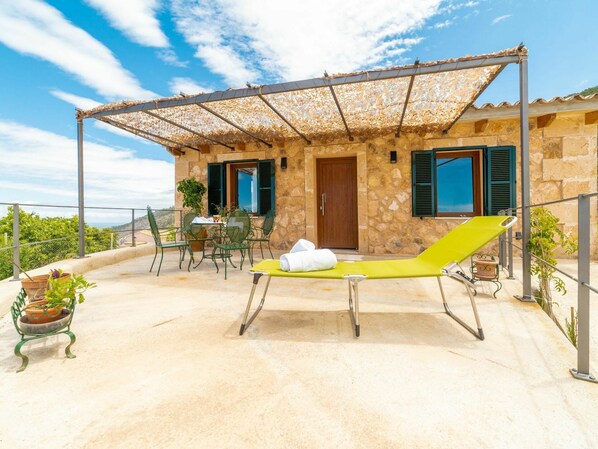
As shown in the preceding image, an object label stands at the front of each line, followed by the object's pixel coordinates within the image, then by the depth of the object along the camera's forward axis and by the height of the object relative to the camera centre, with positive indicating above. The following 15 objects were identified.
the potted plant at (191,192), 5.90 +0.62
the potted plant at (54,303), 1.54 -0.45
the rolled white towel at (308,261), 1.89 -0.28
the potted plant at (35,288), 1.88 -0.43
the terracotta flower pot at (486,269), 2.72 -0.50
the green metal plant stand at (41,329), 1.45 -0.58
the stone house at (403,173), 4.59 +0.89
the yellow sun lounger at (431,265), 1.73 -0.33
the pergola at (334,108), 2.70 +1.54
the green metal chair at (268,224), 4.65 -0.06
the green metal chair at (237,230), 3.53 -0.11
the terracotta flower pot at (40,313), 1.54 -0.50
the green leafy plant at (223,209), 5.64 +0.25
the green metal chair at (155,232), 3.53 -0.13
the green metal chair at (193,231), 4.53 -0.17
